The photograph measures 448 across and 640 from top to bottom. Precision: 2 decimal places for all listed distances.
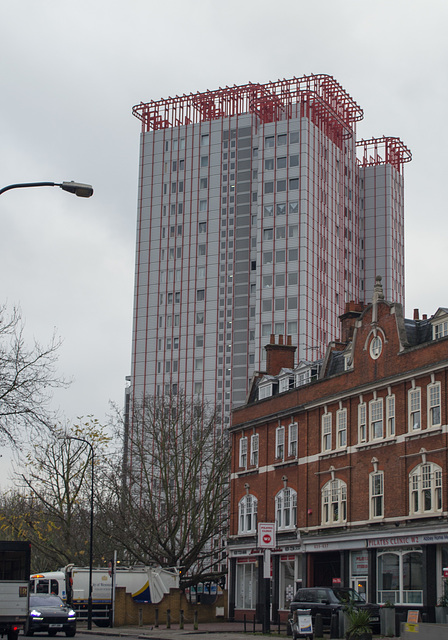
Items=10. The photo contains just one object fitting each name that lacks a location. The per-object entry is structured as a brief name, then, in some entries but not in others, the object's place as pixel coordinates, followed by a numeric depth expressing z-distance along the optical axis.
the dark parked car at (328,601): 35.97
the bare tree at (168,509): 56.00
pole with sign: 37.03
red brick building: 38.75
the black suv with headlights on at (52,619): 38.25
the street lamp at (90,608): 45.81
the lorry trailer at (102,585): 48.72
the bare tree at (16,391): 29.91
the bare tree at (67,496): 61.00
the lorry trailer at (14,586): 30.22
